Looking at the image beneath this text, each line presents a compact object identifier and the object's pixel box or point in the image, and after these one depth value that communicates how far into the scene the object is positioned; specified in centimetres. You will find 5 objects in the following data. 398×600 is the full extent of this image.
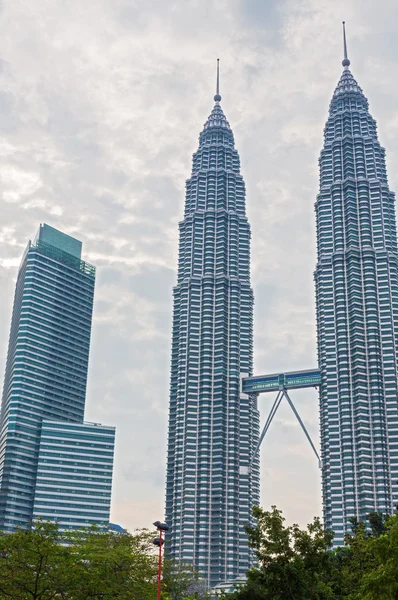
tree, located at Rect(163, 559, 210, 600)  9250
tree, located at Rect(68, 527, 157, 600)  5519
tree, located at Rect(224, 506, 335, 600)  6050
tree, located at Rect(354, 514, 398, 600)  4300
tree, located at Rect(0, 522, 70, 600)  5462
